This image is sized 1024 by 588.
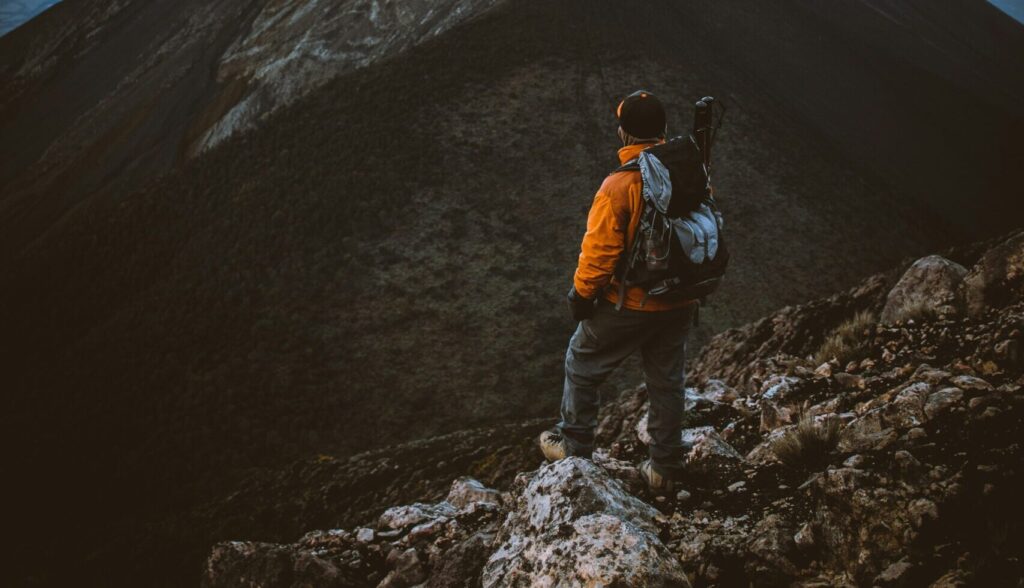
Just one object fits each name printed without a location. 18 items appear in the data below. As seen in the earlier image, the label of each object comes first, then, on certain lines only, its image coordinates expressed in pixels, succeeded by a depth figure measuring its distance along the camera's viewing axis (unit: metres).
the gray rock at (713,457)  3.68
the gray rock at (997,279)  4.79
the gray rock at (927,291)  5.26
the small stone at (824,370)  4.98
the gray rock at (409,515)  4.09
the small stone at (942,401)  3.24
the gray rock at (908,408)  3.32
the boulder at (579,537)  2.38
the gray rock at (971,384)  3.31
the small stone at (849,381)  4.48
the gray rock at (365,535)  3.96
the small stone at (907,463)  2.57
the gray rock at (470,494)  4.76
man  3.32
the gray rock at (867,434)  3.20
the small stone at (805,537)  2.54
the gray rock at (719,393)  5.59
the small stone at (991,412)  2.92
